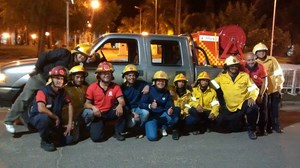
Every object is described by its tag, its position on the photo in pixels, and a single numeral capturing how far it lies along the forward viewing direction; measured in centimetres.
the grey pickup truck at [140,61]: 479
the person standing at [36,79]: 442
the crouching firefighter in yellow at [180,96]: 469
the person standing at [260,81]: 483
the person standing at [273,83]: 500
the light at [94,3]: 1894
